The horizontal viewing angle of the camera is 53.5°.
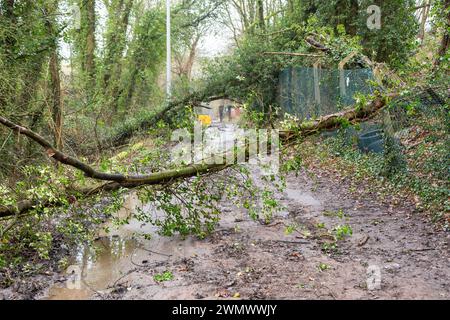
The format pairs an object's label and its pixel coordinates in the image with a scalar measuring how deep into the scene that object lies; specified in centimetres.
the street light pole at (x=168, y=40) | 1938
